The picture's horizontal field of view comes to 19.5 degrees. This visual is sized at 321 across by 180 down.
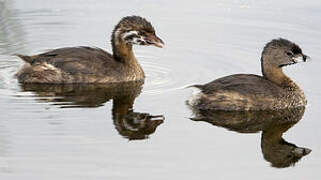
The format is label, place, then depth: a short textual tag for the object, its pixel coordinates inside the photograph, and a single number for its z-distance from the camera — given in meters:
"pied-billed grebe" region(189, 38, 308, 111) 11.20
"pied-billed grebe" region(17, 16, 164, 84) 12.62
